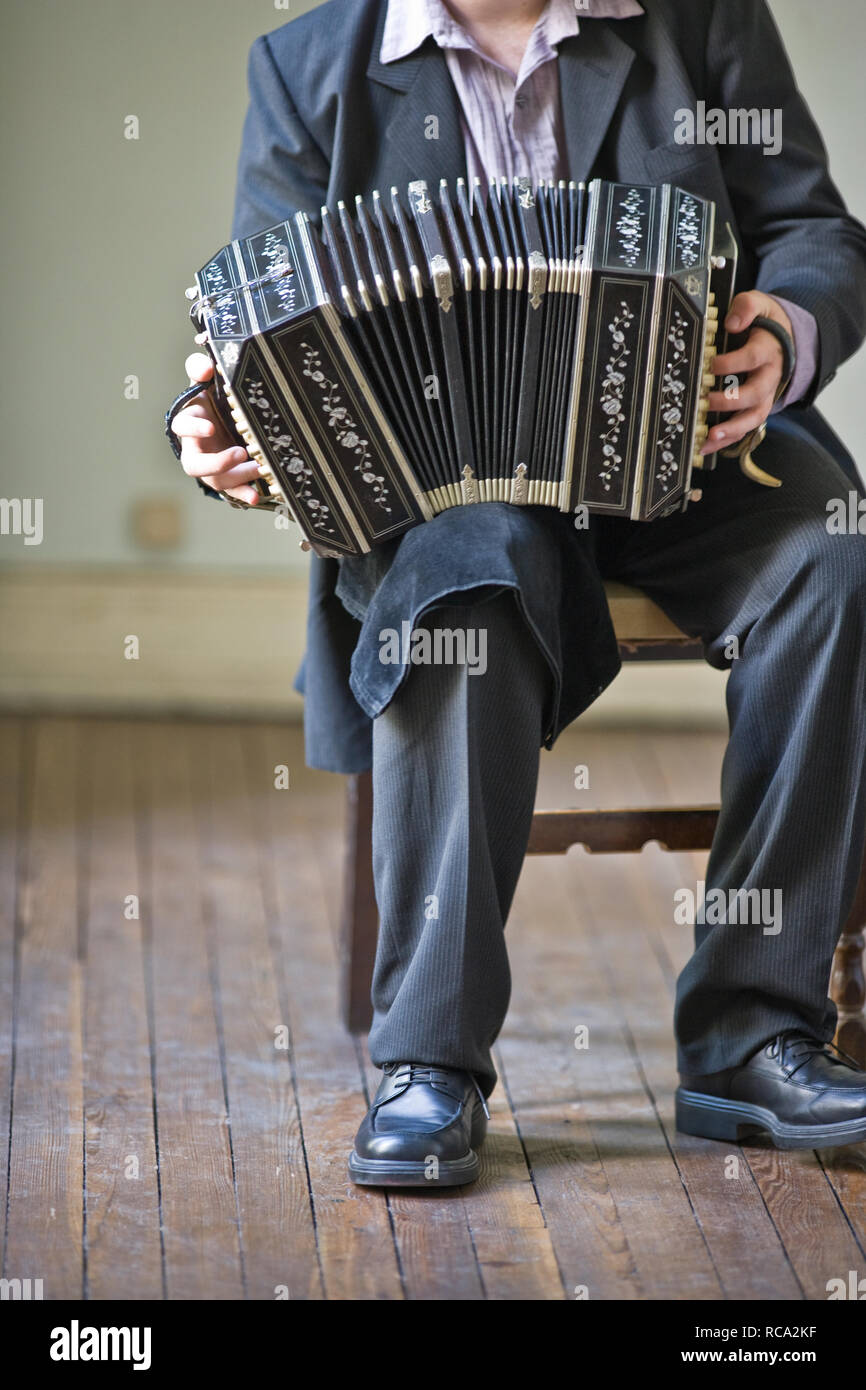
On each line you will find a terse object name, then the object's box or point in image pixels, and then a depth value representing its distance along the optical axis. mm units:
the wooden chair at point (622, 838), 3438
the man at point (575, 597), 3255
